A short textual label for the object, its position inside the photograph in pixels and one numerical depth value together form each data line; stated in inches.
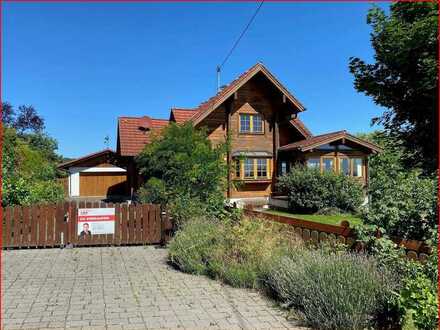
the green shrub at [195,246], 288.8
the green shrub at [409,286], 160.4
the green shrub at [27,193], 428.5
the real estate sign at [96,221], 412.2
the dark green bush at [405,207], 217.6
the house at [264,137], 893.2
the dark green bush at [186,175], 427.2
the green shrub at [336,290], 179.4
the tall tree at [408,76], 335.9
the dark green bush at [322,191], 732.0
